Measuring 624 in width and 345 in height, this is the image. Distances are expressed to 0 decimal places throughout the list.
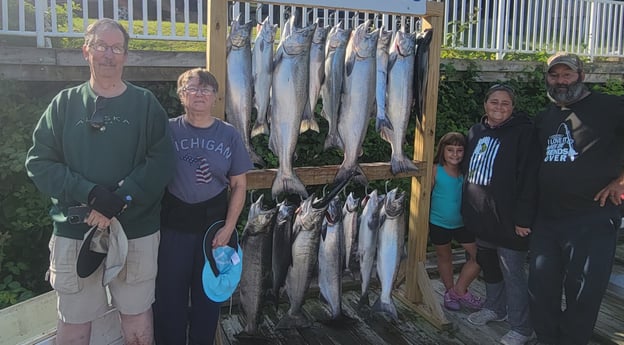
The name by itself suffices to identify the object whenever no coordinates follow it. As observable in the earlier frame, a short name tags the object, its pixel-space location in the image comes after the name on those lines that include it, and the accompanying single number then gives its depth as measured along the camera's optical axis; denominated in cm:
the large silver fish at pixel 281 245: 311
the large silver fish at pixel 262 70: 284
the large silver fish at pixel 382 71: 322
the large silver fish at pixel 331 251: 322
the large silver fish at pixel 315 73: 298
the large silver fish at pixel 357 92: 307
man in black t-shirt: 287
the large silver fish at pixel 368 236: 336
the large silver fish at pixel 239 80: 283
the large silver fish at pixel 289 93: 290
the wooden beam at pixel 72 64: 404
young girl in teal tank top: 377
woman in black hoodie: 319
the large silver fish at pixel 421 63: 338
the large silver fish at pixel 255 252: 304
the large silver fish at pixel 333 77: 307
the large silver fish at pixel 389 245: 339
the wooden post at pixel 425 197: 356
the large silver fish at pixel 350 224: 332
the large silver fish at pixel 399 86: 324
